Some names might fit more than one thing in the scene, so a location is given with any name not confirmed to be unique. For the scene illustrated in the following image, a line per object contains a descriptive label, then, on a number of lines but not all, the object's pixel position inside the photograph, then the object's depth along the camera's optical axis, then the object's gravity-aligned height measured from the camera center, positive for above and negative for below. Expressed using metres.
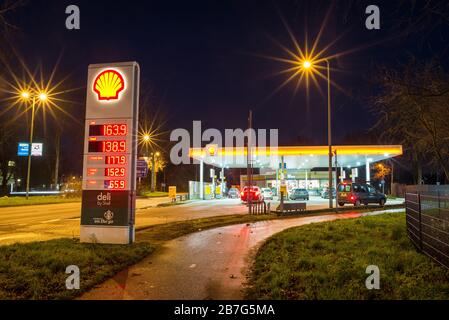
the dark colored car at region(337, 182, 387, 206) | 28.72 -0.30
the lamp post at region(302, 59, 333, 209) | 24.19 +4.37
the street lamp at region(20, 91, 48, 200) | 34.97 +8.35
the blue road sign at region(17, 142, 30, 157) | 40.66 +4.14
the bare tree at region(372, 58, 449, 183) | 11.65 +2.54
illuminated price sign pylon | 11.30 +0.92
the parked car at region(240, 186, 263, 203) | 34.25 -0.40
